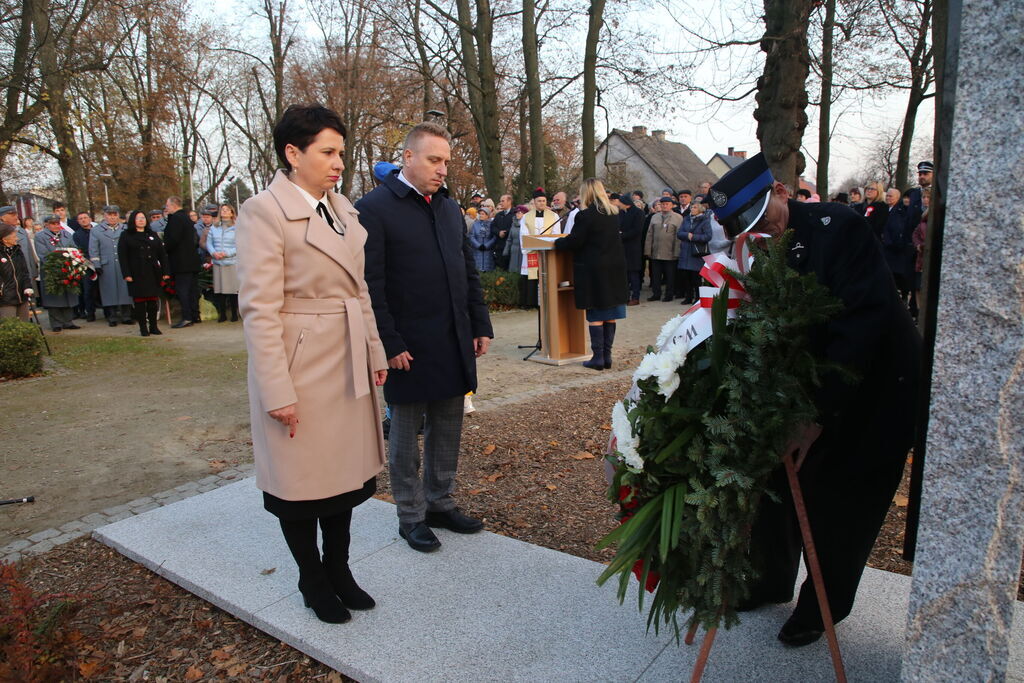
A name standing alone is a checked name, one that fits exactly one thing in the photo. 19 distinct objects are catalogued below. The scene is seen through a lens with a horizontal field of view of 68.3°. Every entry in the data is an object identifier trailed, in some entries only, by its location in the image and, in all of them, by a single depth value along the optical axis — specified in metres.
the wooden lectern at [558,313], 8.69
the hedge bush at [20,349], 8.73
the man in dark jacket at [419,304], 3.59
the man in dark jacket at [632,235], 13.52
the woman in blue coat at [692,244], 13.04
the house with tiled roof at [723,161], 73.14
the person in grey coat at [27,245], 11.35
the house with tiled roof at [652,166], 52.16
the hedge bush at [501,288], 14.31
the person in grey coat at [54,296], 13.03
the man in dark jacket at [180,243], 12.80
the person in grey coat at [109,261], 13.46
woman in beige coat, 2.78
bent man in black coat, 2.33
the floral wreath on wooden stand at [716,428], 2.21
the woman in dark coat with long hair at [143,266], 11.93
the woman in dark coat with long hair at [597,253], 8.12
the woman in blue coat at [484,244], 15.70
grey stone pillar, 1.65
